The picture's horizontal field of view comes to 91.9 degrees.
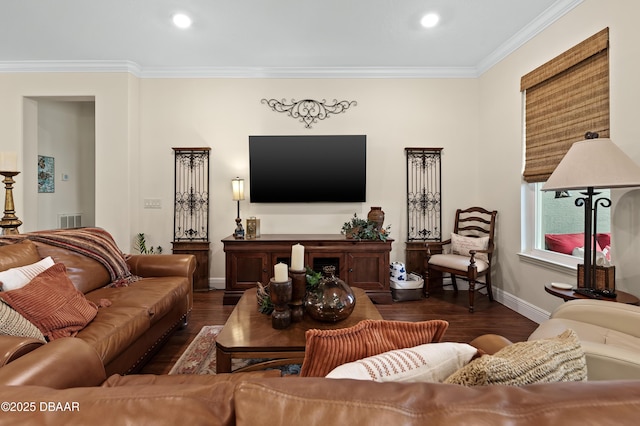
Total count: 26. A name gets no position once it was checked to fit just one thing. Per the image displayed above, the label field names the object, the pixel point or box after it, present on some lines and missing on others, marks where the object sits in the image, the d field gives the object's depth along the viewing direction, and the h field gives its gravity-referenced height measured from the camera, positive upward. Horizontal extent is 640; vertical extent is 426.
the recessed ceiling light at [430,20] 2.83 +1.80
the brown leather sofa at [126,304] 1.58 -0.59
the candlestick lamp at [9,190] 2.52 +0.18
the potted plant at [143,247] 3.87 -0.45
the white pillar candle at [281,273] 1.66 -0.33
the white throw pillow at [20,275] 1.62 -0.35
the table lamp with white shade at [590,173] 1.73 +0.22
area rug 2.05 -1.05
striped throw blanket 2.24 -0.25
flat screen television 3.91 +0.58
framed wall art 4.14 +0.52
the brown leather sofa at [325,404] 0.46 -0.30
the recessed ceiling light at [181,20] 2.84 +1.80
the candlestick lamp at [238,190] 3.72 +0.26
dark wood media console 3.45 -0.54
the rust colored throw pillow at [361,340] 0.80 -0.35
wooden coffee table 1.53 -0.65
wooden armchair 3.24 -0.44
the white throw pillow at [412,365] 0.70 -0.36
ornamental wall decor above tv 4.00 +1.33
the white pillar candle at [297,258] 1.74 -0.26
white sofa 1.43 -0.56
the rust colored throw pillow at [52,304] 1.51 -0.48
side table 1.78 -0.51
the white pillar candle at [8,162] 2.52 +0.42
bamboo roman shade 2.32 +0.92
